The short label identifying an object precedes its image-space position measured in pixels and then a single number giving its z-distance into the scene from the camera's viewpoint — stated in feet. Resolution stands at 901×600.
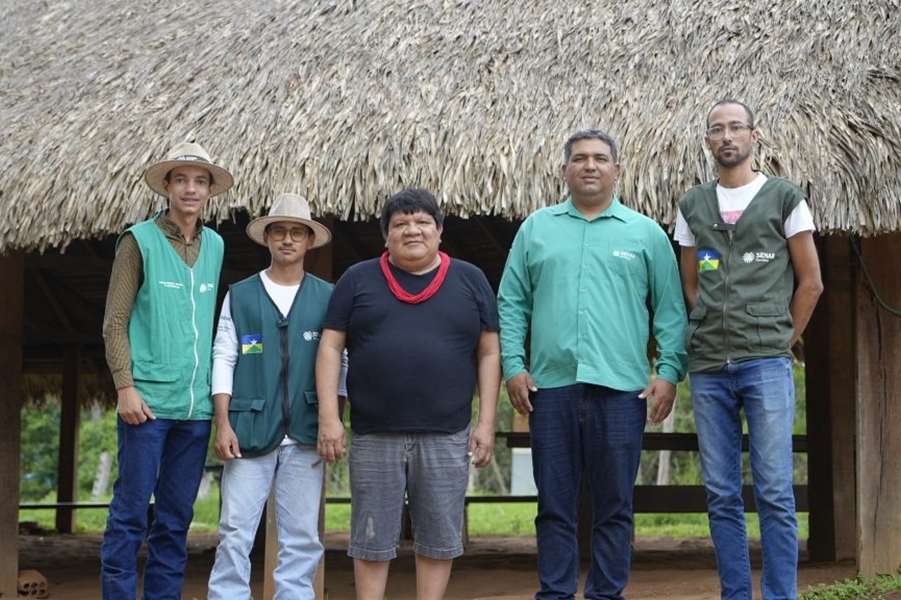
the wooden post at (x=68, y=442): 33.94
